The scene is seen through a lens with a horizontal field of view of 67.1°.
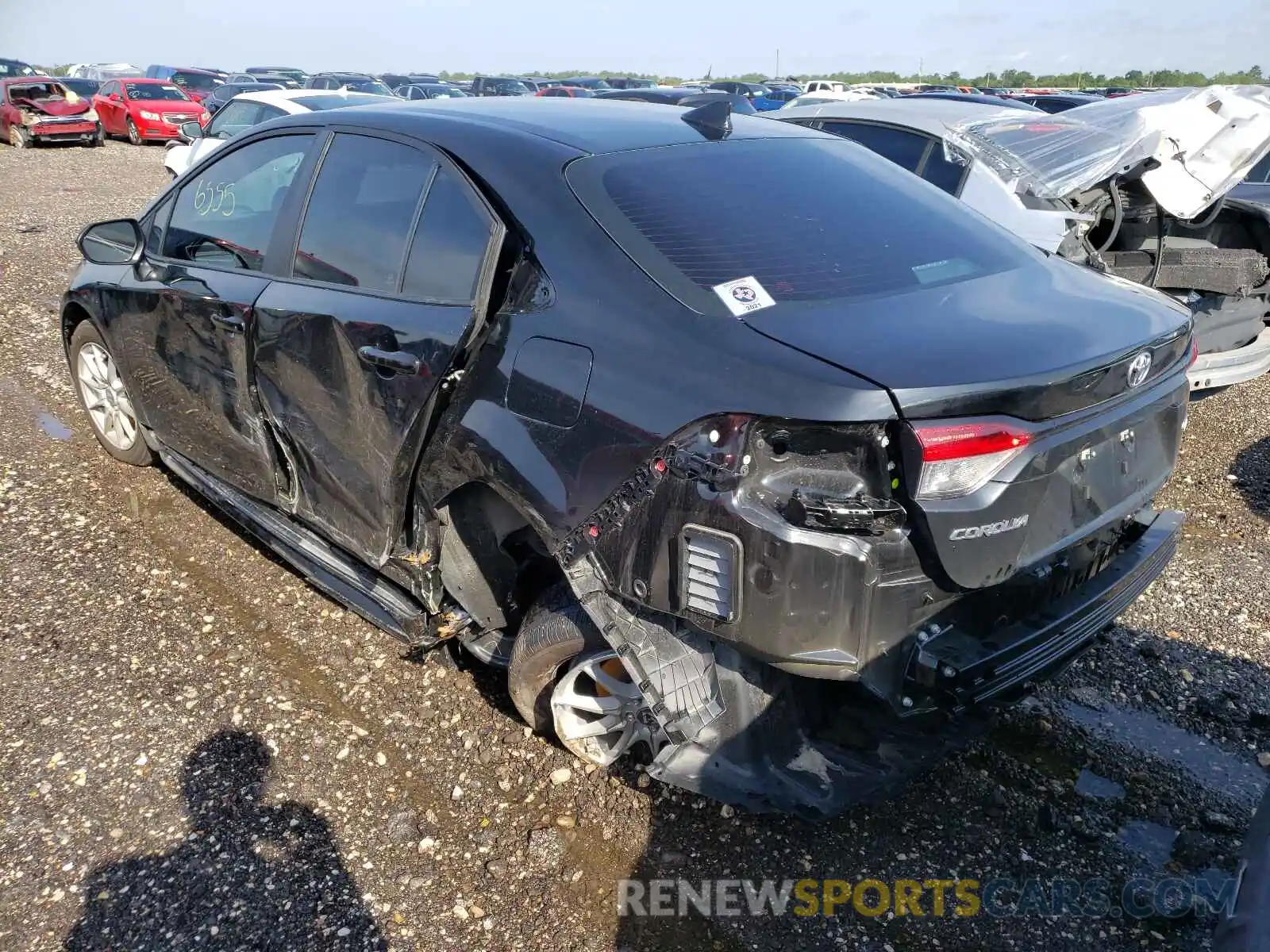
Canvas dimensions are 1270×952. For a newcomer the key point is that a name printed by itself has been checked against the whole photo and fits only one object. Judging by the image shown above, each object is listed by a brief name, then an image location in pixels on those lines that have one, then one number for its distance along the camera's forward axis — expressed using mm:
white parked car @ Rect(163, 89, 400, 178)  9922
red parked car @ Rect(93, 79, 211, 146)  21062
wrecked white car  5199
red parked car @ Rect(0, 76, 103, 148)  20031
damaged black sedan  2141
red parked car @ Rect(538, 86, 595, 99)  20002
